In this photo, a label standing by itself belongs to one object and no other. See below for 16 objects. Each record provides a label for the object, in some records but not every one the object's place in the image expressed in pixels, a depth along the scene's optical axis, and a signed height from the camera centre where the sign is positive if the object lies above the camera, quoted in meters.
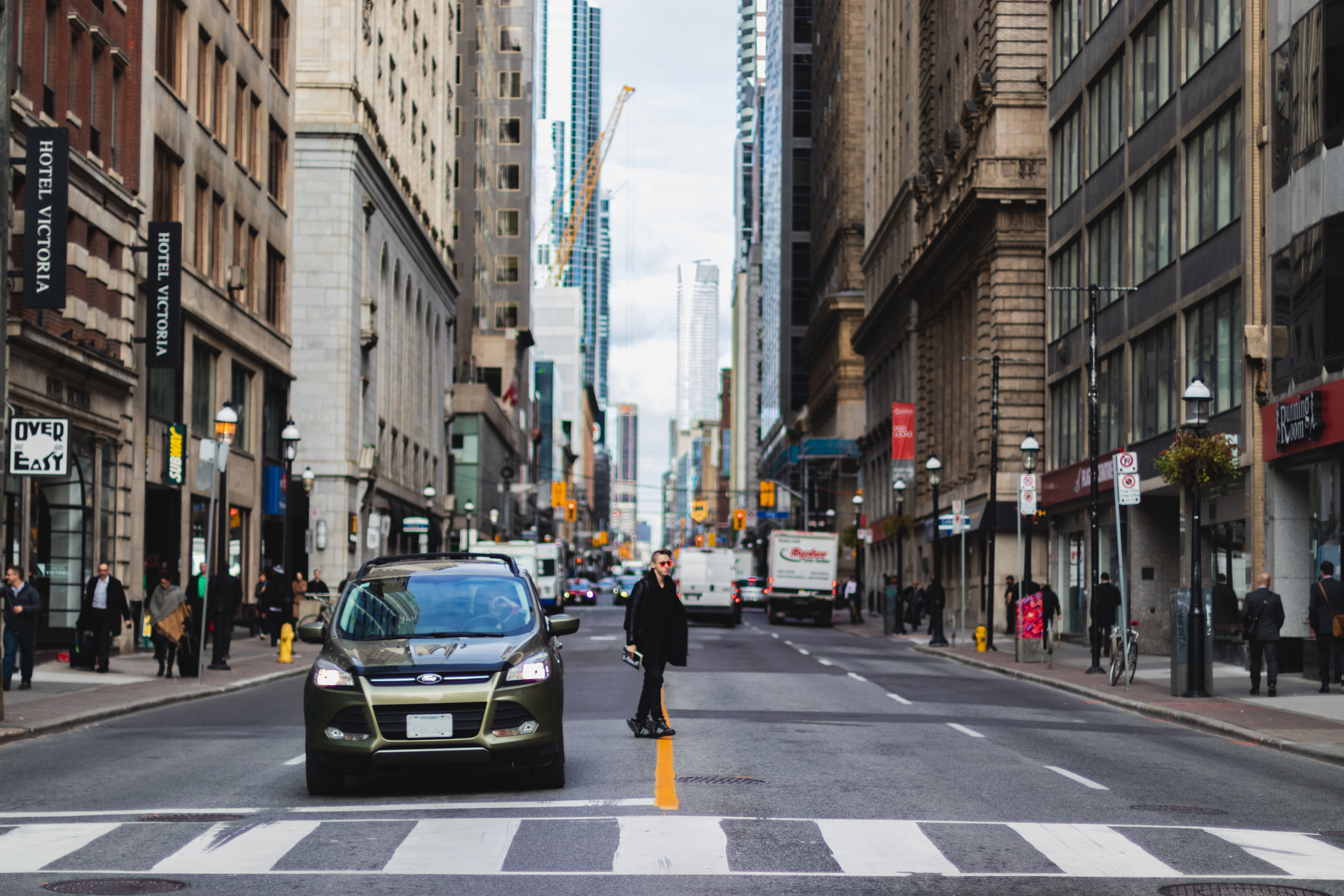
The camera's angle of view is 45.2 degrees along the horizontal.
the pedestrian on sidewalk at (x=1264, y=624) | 24.30 -1.11
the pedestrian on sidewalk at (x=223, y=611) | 29.34 -1.17
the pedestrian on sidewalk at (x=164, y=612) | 27.30 -1.09
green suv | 11.55 -1.04
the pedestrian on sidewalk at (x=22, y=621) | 23.16 -1.07
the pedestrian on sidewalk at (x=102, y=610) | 27.73 -1.07
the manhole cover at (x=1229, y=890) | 8.66 -1.84
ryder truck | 61.16 -0.97
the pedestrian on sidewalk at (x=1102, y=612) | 30.88 -1.24
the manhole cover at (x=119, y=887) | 8.55 -1.82
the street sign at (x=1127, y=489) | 27.67 +1.05
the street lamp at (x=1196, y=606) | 23.75 -0.83
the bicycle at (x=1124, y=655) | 27.00 -1.75
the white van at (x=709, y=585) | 56.59 -1.27
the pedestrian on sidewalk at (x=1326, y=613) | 24.03 -0.94
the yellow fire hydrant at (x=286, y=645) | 32.91 -1.99
